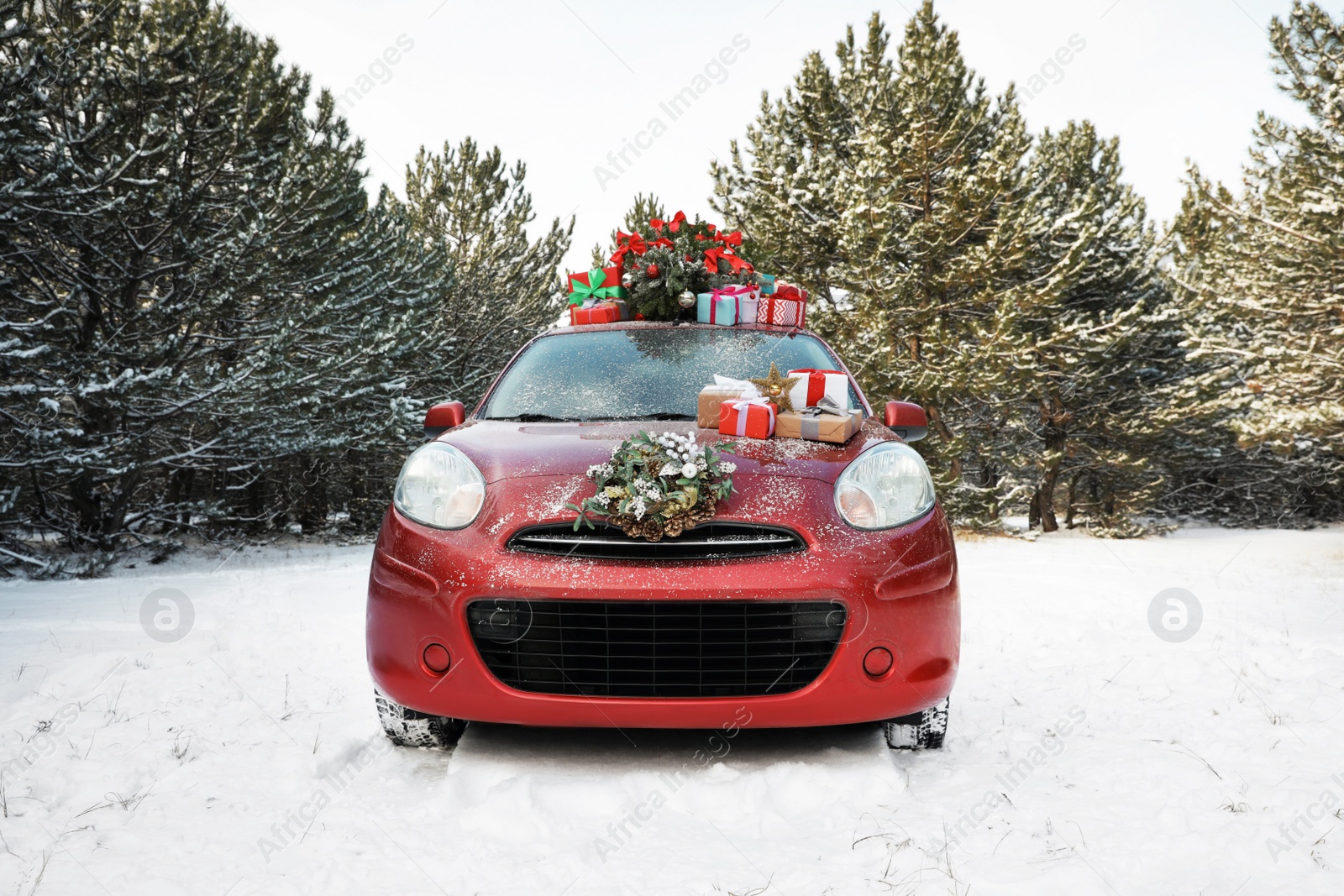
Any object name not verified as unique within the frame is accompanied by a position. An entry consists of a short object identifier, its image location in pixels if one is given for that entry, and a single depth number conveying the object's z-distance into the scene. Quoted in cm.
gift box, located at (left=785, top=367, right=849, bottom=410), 322
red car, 249
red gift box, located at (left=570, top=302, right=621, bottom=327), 460
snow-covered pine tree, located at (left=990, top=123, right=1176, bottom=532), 1756
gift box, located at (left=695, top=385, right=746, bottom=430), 310
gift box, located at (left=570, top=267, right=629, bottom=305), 486
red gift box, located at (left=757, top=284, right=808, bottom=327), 445
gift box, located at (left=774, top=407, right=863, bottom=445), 301
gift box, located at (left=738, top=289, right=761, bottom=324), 440
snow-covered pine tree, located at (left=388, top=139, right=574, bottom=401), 2114
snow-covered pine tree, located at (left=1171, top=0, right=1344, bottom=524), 1309
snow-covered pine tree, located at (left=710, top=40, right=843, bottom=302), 1639
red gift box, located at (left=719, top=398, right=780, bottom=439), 302
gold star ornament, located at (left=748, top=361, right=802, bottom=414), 318
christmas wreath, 251
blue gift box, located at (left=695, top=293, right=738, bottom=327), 436
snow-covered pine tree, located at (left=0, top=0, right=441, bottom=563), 878
